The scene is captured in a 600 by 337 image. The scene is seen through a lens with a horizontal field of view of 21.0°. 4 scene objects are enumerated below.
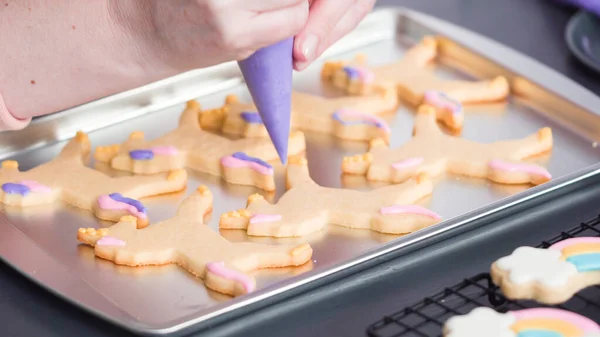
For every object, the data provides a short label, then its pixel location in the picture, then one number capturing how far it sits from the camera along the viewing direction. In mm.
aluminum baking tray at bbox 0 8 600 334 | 654
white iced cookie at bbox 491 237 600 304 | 632
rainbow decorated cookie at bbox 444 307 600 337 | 607
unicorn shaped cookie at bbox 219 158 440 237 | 695
